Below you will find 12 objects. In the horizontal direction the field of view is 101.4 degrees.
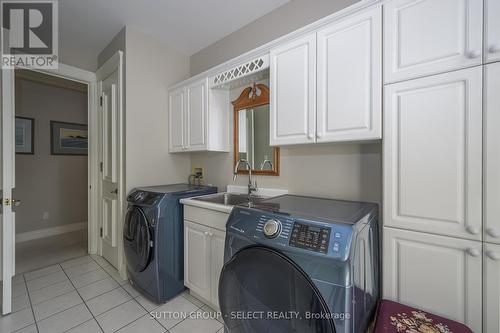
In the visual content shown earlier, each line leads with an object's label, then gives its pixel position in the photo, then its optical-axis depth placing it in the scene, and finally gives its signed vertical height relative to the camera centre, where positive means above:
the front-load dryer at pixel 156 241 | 1.75 -0.68
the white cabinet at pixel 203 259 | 1.58 -0.77
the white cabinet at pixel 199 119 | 2.11 +0.50
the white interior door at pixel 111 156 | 2.24 +0.10
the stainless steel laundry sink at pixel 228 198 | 1.96 -0.32
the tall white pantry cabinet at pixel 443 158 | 0.85 +0.03
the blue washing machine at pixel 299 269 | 0.80 -0.46
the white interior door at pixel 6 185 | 1.62 -0.17
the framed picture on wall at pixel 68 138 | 3.49 +0.47
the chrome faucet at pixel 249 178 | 2.00 -0.13
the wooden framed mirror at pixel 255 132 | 1.95 +0.34
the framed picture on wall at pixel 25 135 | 3.11 +0.46
